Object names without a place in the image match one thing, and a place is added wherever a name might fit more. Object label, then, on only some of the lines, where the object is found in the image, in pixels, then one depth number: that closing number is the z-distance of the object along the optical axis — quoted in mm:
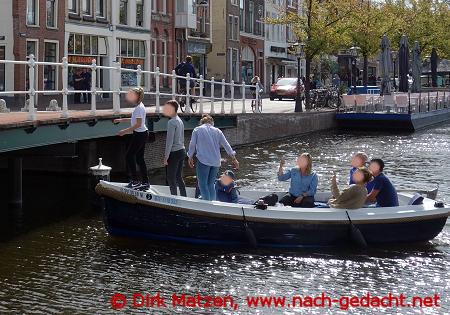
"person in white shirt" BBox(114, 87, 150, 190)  14125
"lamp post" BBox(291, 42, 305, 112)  37053
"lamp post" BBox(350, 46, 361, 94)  46744
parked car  49531
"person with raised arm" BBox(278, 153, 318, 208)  13359
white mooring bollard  15141
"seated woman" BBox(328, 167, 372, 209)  12766
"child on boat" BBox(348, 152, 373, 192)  12930
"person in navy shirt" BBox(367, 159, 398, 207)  13302
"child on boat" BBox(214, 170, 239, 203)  13516
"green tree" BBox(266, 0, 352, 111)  40469
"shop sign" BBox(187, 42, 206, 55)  52531
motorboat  12719
